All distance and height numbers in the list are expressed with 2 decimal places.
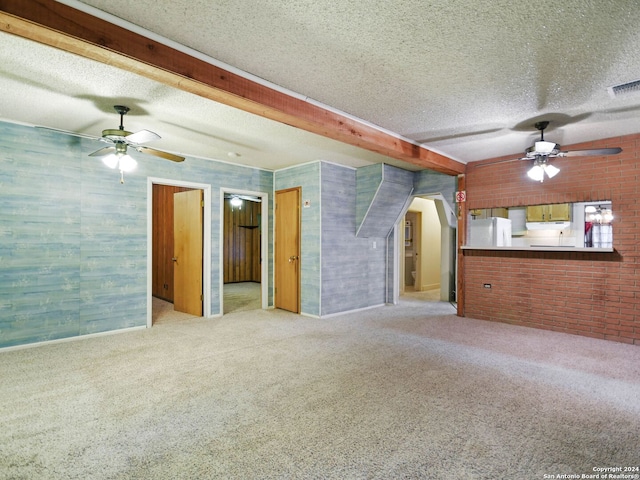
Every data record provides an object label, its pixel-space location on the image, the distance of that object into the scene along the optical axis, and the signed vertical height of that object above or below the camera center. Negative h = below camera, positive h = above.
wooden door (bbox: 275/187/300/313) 5.78 -0.20
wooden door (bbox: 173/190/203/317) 5.41 -0.20
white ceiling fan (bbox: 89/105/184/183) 3.15 +0.93
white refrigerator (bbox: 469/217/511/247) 5.39 +0.10
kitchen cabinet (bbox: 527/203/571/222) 6.62 +0.49
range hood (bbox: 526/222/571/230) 6.75 +0.26
